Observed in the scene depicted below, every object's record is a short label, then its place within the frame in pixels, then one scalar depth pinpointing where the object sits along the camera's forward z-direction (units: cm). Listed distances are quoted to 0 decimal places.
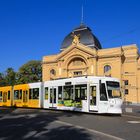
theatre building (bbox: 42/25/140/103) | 3734
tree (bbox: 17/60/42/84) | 4742
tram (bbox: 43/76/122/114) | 1209
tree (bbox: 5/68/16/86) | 4997
